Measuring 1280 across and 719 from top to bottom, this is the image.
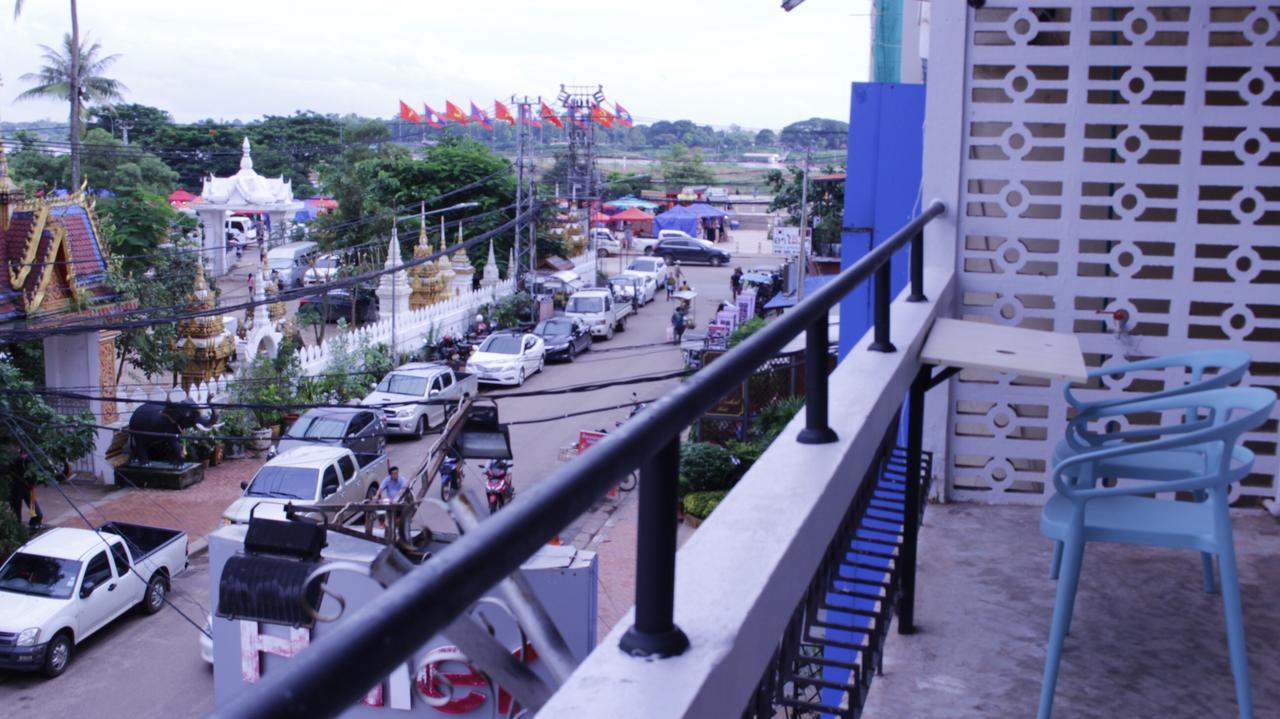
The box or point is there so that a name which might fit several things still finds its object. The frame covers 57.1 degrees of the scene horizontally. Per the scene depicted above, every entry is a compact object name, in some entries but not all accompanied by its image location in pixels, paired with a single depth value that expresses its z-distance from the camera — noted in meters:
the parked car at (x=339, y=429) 16.23
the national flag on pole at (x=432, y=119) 45.88
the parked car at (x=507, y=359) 21.95
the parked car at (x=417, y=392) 18.27
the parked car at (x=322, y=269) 30.76
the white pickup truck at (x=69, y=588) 10.01
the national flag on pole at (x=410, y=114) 45.28
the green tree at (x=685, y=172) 67.12
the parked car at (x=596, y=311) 28.00
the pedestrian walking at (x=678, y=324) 26.20
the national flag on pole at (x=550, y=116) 32.15
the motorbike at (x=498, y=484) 13.50
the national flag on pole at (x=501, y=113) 41.62
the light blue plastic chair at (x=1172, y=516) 2.36
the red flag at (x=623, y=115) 47.31
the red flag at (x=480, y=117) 43.47
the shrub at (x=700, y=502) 13.05
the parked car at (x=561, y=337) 24.97
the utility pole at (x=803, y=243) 19.05
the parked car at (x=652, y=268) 37.43
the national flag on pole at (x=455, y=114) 43.56
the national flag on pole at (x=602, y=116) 34.26
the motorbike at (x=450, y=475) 13.26
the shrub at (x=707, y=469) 13.90
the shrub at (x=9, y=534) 11.98
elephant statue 15.55
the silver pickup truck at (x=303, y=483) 12.86
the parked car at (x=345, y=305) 28.44
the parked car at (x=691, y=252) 44.62
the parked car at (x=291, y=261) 33.69
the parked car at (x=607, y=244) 42.84
